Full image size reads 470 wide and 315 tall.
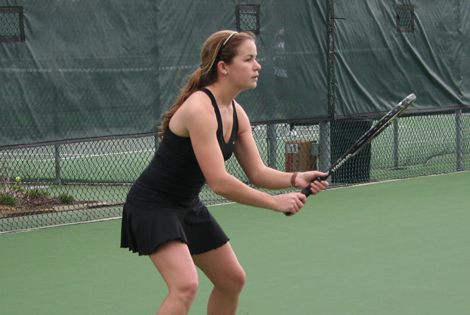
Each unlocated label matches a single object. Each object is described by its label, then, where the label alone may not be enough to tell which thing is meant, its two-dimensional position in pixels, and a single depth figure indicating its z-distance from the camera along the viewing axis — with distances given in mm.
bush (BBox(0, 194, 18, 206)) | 13625
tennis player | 5484
